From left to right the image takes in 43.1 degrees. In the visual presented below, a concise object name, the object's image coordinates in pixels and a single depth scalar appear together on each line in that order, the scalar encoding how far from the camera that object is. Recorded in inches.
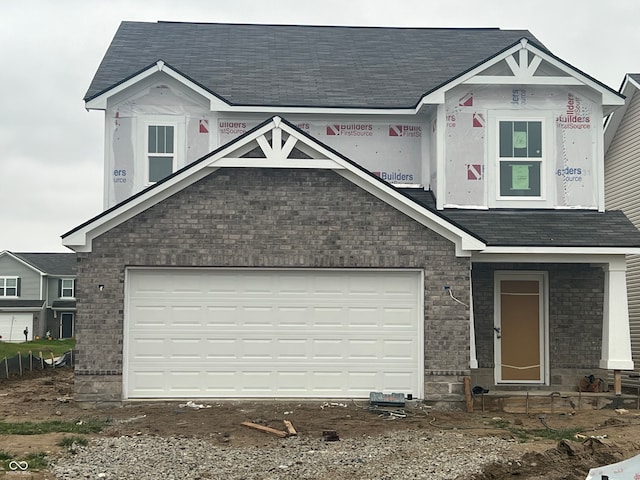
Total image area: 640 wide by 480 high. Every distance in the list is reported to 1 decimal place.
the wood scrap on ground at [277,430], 465.2
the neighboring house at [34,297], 2138.3
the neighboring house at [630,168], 826.8
